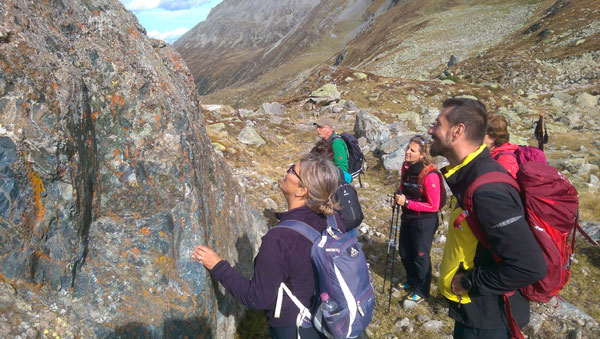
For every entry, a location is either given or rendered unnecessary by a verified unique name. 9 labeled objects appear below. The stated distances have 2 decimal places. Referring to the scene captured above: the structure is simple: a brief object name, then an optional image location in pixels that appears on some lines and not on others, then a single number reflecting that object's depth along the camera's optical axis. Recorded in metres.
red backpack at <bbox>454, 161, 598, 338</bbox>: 2.60
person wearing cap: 6.79
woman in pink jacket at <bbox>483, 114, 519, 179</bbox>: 4.15
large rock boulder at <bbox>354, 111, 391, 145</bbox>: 17.72
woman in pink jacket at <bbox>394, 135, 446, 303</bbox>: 5.60
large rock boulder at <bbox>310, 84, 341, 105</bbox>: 26.05
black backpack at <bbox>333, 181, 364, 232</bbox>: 4.86
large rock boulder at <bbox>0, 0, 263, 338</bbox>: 2.42
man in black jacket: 2.51
